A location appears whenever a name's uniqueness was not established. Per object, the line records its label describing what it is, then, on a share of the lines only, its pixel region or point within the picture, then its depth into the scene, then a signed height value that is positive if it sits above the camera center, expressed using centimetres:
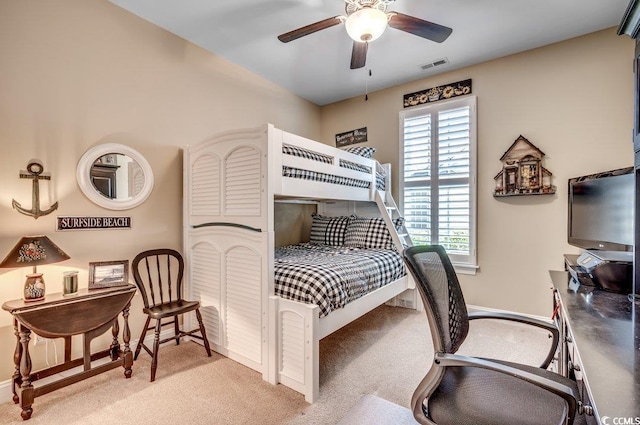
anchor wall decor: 193 +20
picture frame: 210 -46
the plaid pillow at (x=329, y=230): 375 -24
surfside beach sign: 210 -9
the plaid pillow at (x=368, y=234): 339 -27
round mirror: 221 +27
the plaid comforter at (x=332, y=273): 203 -49
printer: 149 -32
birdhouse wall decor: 295 +39
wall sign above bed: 417 +107
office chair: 95 -65
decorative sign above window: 337 +140
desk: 66 -42
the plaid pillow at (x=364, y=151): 346 +70
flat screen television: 170 +0
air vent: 320 +163
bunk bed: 202 -34
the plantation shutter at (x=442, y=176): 335 +41
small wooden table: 170 -71
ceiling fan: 181 +122
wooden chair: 221 -68
